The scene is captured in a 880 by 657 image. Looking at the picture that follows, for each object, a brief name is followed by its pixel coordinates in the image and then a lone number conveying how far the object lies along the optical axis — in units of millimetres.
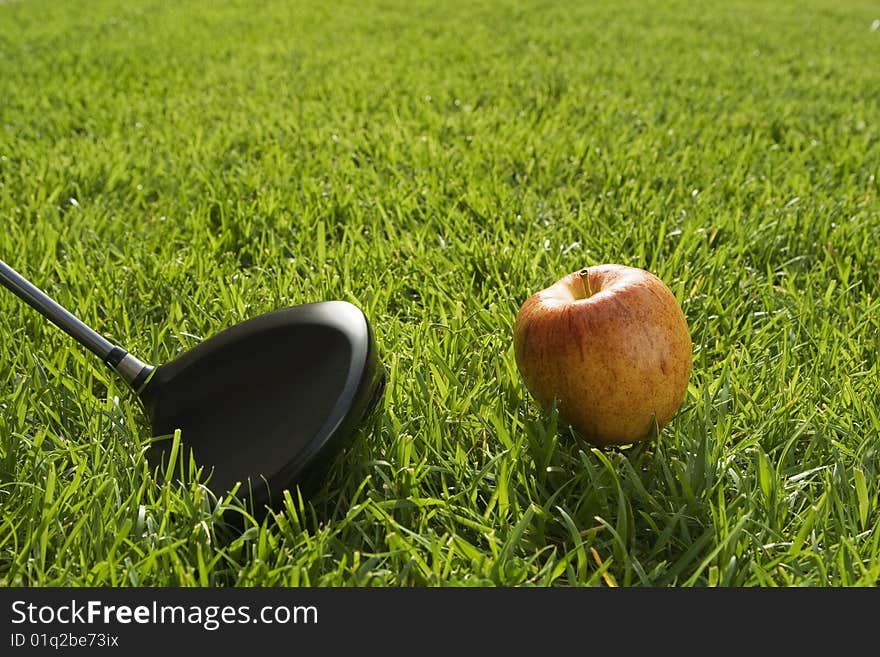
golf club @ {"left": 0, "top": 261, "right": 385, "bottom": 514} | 666
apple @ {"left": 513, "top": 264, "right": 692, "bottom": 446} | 681
